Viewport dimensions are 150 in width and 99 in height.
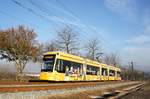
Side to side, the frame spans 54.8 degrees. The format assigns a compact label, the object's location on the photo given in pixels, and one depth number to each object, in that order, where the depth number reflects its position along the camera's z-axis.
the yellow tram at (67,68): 15.57
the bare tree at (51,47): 34.08
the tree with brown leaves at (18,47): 28.90
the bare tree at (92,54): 42.72
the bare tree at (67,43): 33.88
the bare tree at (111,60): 61.61
